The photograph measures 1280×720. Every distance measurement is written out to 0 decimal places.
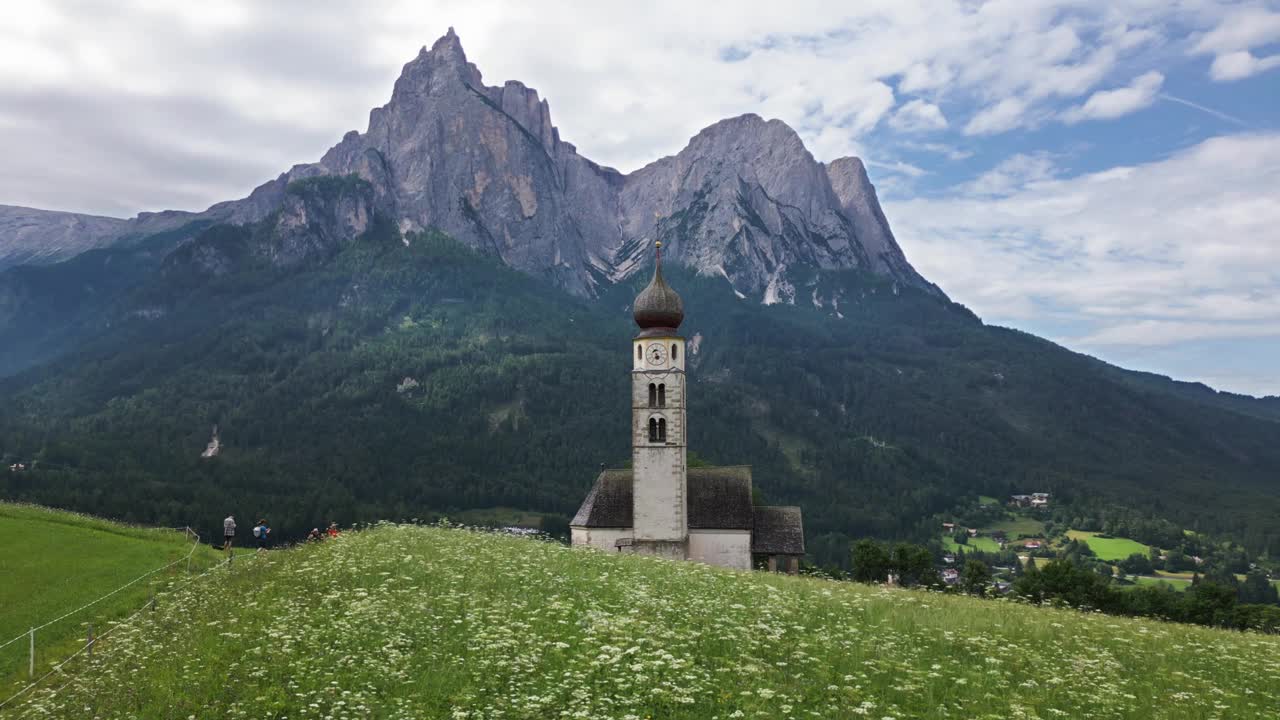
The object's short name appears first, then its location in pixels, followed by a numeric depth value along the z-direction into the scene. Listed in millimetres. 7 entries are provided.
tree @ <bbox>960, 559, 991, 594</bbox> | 66812
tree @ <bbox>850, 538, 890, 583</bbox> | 67000
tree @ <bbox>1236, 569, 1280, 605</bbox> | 169500
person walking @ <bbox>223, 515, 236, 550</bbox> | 39600
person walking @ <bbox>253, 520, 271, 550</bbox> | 43750
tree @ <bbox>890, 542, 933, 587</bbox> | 67188
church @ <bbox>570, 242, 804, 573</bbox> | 57844
